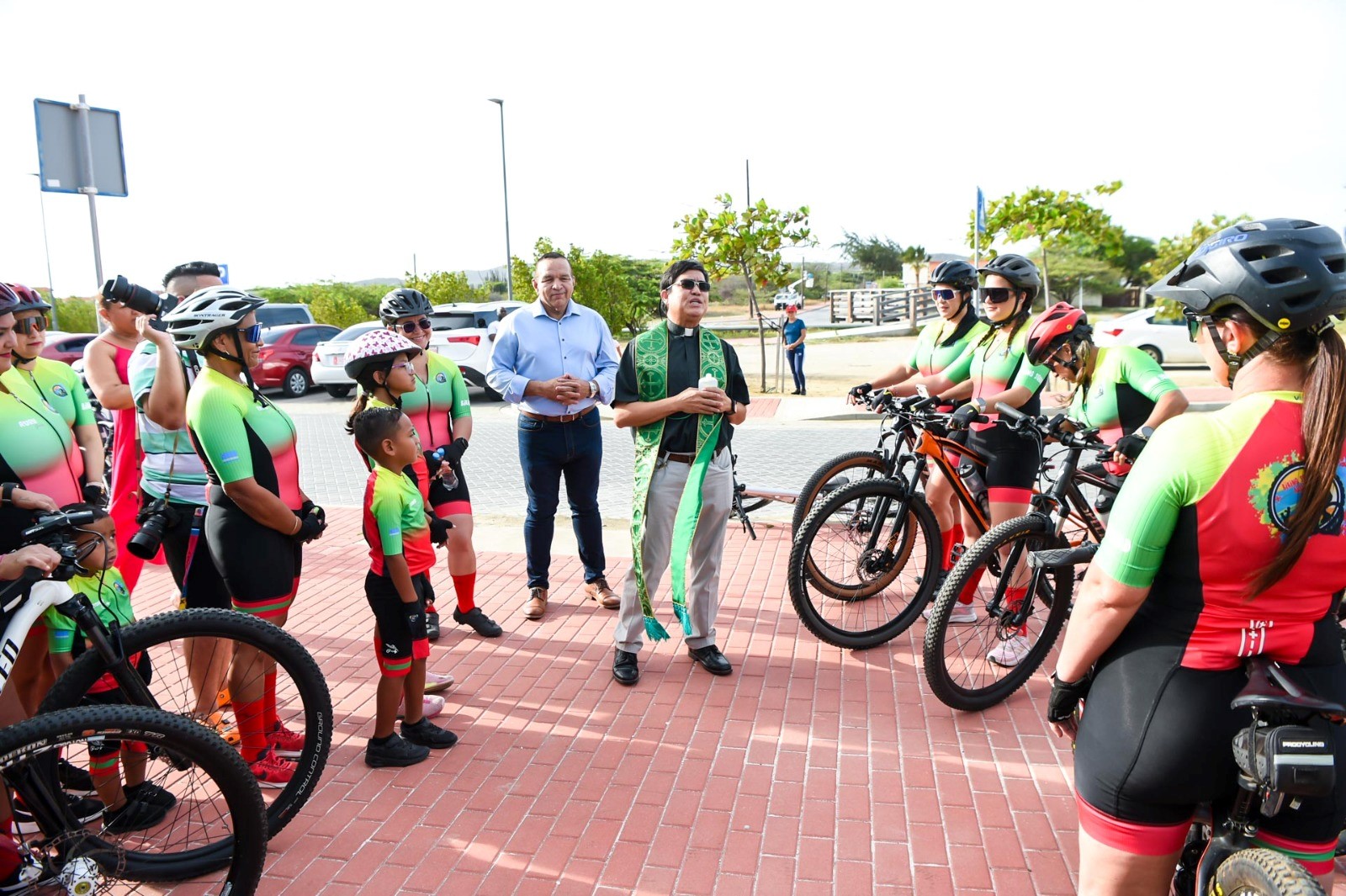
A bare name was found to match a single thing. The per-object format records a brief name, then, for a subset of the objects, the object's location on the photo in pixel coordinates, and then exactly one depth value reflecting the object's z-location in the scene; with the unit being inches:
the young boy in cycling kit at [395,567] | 136.9
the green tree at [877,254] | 2459.4
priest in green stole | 171.6
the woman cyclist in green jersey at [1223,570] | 68.4
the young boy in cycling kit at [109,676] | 108.8
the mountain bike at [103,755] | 89.0
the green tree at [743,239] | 762.8
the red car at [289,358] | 786.8
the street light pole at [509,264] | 1011.9
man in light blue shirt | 215.9
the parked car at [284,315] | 923.4
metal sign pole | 266.7
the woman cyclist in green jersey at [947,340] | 211.0
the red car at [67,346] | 696.7
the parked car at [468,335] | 691.4
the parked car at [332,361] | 737.0
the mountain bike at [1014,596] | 152.6
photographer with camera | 151.8
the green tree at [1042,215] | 894.4
